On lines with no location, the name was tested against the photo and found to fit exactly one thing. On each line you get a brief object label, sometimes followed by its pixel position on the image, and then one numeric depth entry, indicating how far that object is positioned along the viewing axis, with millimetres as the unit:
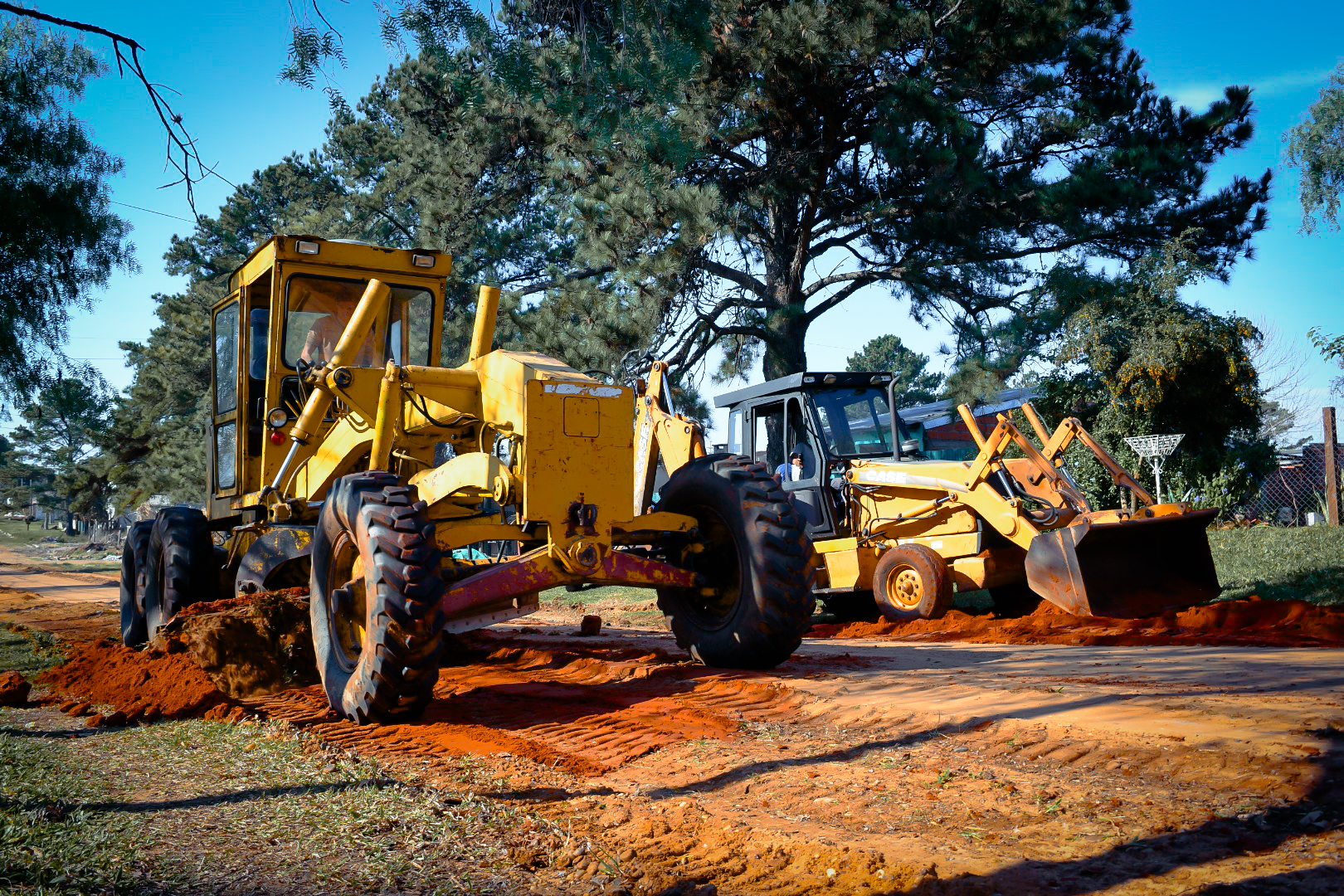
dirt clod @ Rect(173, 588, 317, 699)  7094
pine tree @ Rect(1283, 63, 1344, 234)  20406
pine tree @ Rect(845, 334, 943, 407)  72638
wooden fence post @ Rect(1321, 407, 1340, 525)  14836
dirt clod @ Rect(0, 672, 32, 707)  6691
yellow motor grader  5922
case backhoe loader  9648
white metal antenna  15437
